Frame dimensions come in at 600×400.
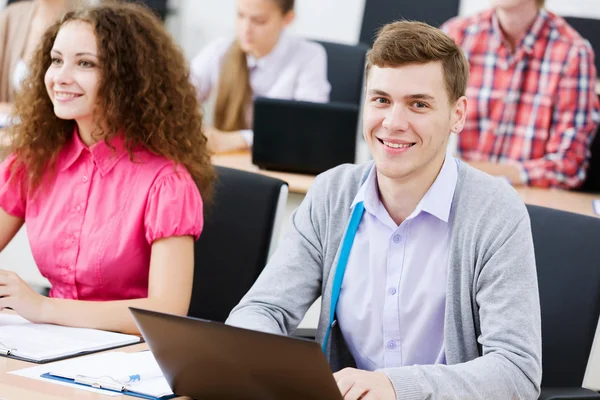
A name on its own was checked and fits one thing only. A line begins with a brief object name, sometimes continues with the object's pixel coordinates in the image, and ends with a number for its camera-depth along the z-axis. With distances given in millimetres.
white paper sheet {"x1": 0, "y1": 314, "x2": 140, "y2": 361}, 2663
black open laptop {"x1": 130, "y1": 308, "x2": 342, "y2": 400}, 2374
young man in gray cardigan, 2619
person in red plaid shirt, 4431
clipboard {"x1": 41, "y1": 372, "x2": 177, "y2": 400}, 2504
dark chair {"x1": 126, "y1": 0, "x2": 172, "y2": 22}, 7076
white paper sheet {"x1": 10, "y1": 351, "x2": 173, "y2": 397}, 2530
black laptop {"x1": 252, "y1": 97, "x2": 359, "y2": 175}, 3870
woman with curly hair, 3031
